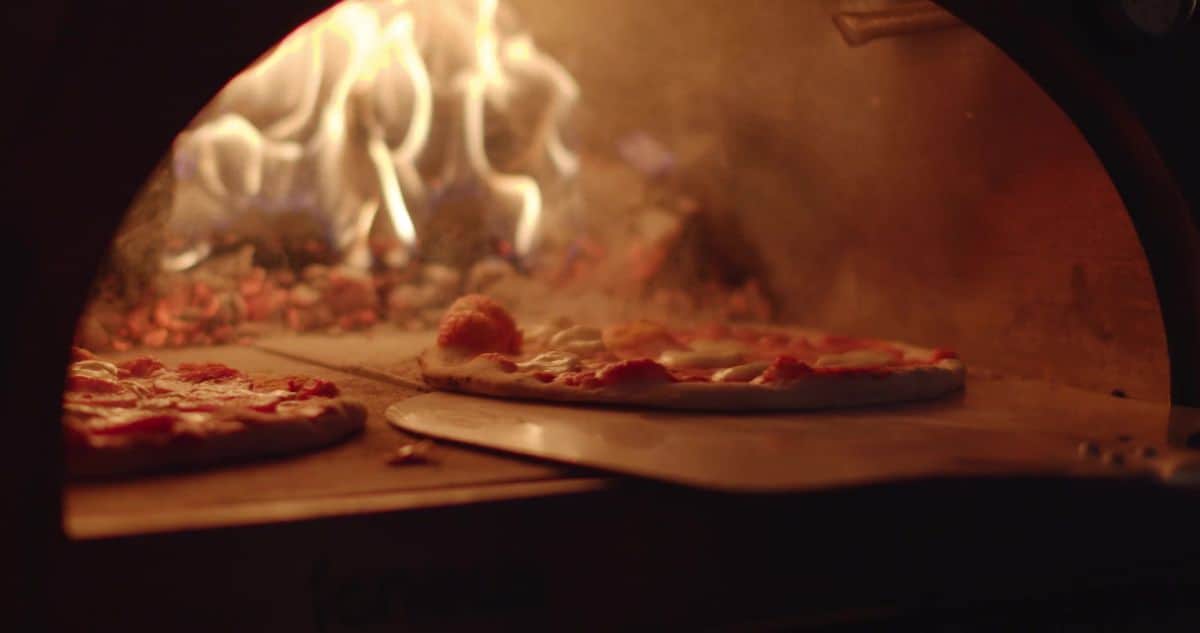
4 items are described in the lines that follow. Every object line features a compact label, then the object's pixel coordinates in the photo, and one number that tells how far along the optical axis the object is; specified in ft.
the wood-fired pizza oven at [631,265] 3.35
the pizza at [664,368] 4.04
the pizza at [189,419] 3.55
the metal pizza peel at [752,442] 3.55
